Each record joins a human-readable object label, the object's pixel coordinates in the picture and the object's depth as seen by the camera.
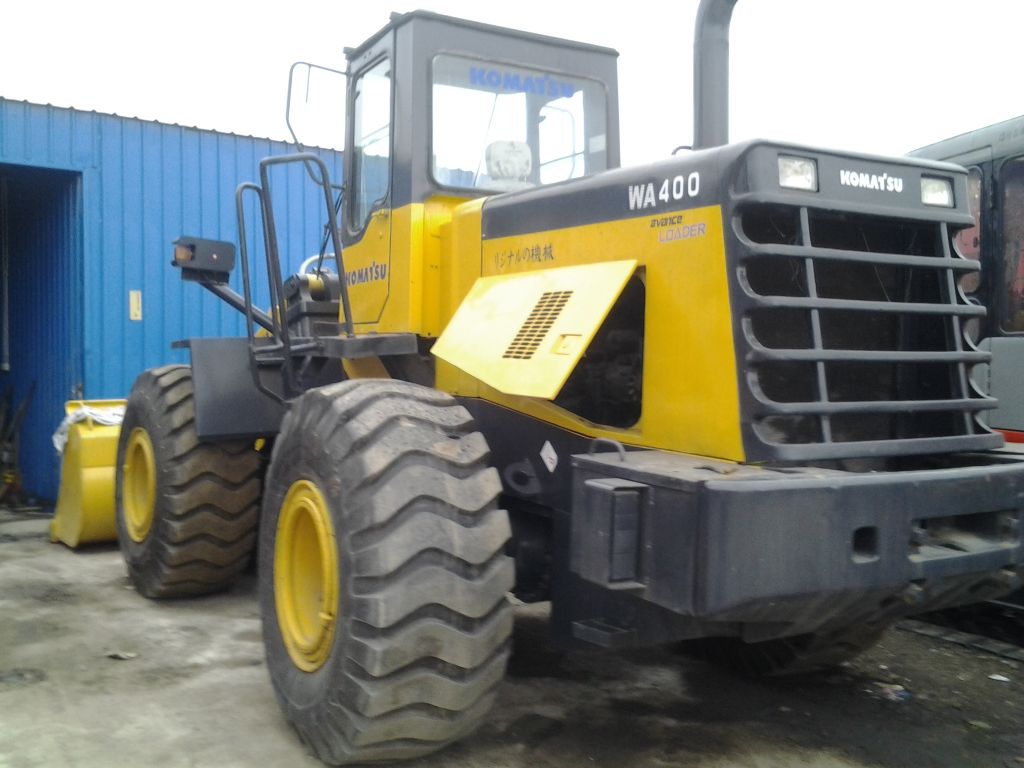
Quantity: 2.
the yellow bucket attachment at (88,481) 7.18
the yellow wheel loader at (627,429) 2.79
